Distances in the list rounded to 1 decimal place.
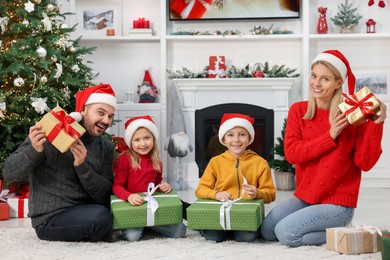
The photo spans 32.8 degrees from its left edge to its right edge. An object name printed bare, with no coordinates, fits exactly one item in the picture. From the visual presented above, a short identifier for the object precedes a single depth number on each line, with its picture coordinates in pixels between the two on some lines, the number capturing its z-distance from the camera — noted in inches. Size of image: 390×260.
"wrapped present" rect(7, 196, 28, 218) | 187.0
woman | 132.9
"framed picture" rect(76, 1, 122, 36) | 274.4
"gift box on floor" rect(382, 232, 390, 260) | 116.8
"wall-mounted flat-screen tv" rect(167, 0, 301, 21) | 268.4
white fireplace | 266.4
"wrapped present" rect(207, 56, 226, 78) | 267.6
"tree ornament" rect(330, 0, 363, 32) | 264.4
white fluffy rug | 126.6
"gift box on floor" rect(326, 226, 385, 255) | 126.7
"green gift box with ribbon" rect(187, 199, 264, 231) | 133.0
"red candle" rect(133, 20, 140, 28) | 270.7
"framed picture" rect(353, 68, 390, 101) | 270.8
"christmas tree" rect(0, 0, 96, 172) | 187.3
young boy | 140.5
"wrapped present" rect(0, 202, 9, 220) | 183.5
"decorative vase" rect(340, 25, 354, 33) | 265.7
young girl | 144.3
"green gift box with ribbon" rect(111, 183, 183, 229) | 137.2
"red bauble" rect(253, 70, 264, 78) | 264.2
